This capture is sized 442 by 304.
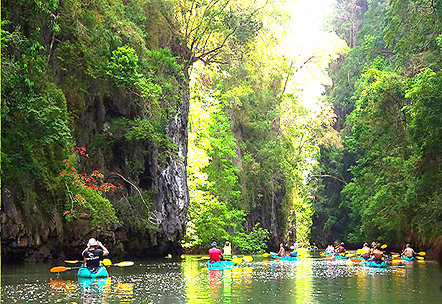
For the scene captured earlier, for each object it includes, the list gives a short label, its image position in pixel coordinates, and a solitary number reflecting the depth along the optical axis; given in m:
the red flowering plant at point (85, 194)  22.59
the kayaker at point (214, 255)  23.71
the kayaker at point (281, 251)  34.54
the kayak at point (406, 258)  29.78
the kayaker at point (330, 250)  41.29
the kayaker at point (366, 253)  30.52
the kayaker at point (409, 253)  29.69
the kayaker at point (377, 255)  24.38
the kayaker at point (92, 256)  18.06
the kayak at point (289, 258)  33.81
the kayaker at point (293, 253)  33.91
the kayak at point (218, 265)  23.41
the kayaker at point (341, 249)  39.19
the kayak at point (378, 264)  24.36
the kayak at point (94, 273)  17.58
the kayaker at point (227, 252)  26.40
